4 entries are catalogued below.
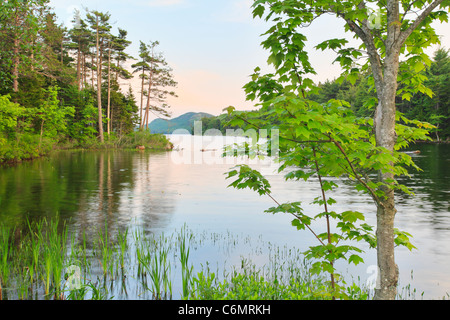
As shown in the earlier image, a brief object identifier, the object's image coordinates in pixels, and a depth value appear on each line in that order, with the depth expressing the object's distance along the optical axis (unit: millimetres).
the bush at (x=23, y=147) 22225
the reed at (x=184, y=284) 4492
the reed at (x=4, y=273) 4590
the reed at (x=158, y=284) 4531
